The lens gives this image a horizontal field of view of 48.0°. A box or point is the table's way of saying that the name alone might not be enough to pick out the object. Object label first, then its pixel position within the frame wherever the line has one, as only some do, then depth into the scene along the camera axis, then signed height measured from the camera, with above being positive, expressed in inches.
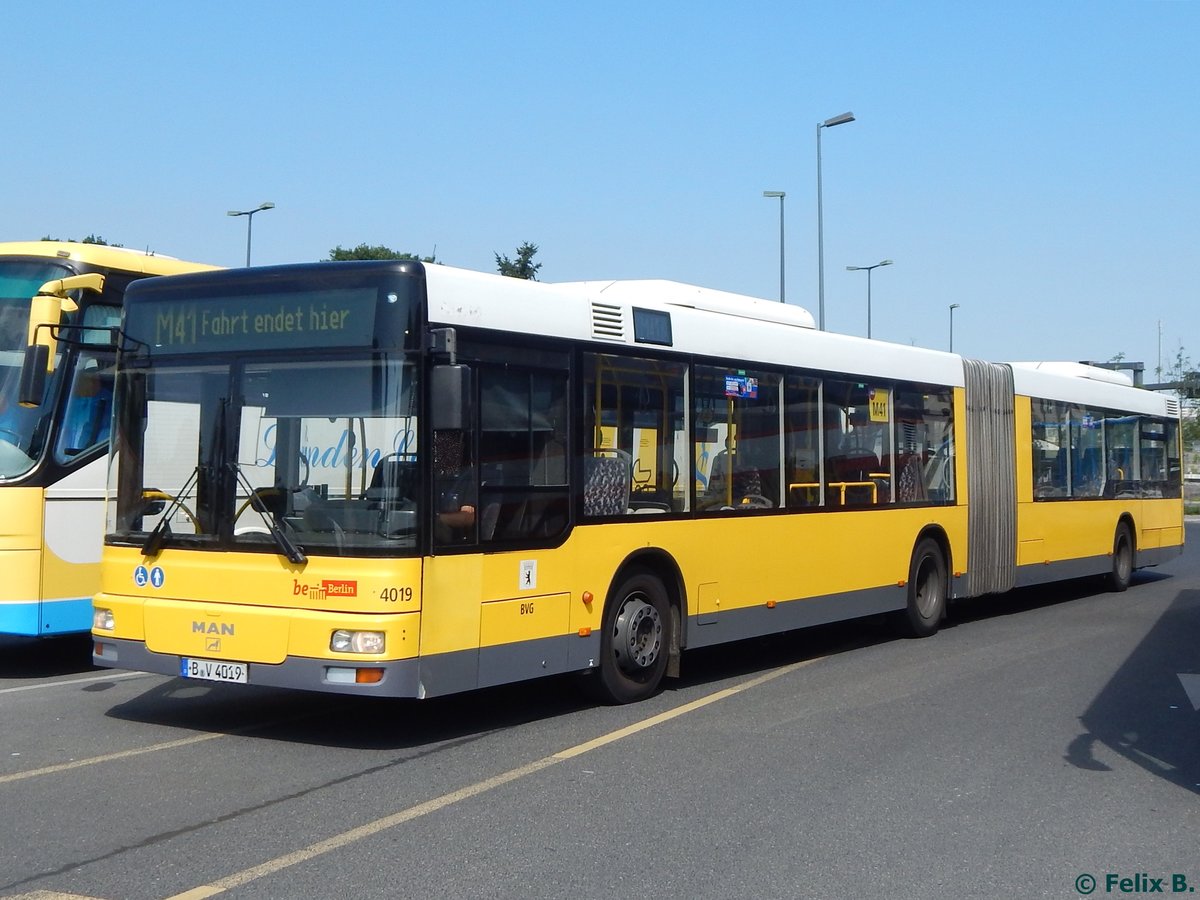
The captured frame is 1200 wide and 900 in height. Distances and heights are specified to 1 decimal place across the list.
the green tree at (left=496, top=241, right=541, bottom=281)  2228.1 +399.8
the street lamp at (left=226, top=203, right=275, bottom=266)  1672.0 +364.2
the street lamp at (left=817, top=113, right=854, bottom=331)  1220.6 +236.9
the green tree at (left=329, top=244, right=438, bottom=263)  2608.3 +498.9
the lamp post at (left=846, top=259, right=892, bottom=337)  1778.4 +316.2
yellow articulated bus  310.5 +6.0
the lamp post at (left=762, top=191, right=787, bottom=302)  1384.1 +298.8
